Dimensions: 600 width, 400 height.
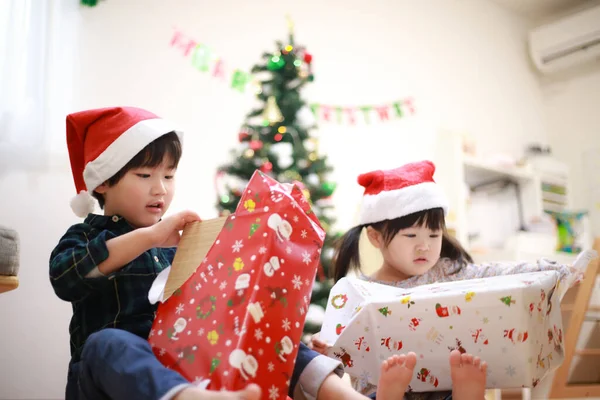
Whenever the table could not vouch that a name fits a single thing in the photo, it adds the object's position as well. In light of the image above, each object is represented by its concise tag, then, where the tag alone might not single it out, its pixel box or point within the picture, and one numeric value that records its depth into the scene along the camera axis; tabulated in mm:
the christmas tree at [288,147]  2053
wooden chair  1646
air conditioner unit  3570
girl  1395
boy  780
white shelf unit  3092
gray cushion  1081
